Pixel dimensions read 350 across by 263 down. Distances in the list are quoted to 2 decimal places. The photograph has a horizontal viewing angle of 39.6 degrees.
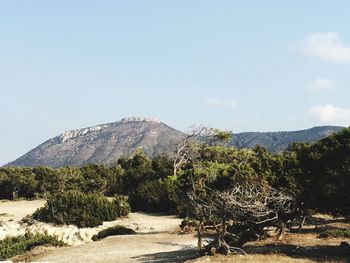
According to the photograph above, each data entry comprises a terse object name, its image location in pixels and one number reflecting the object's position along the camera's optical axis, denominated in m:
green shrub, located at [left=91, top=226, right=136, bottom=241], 35.12
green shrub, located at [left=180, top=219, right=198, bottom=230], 35.94
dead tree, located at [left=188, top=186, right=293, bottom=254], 21.12
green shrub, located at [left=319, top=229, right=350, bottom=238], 27.58
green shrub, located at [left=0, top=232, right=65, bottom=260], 30.39
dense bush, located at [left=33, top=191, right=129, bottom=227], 42.19
